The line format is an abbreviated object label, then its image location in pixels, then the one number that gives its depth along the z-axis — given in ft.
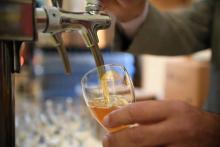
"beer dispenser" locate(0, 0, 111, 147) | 1.18
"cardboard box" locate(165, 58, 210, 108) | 7.16
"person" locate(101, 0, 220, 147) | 1.29
